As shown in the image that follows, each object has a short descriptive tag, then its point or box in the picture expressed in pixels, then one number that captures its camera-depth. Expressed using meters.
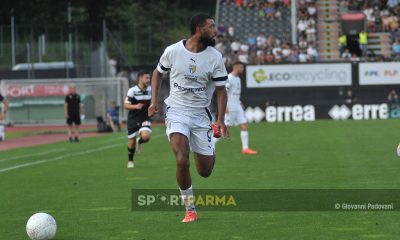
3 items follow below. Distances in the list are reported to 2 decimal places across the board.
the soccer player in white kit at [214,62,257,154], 23.12
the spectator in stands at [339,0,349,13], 50.72
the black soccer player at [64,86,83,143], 33.22
